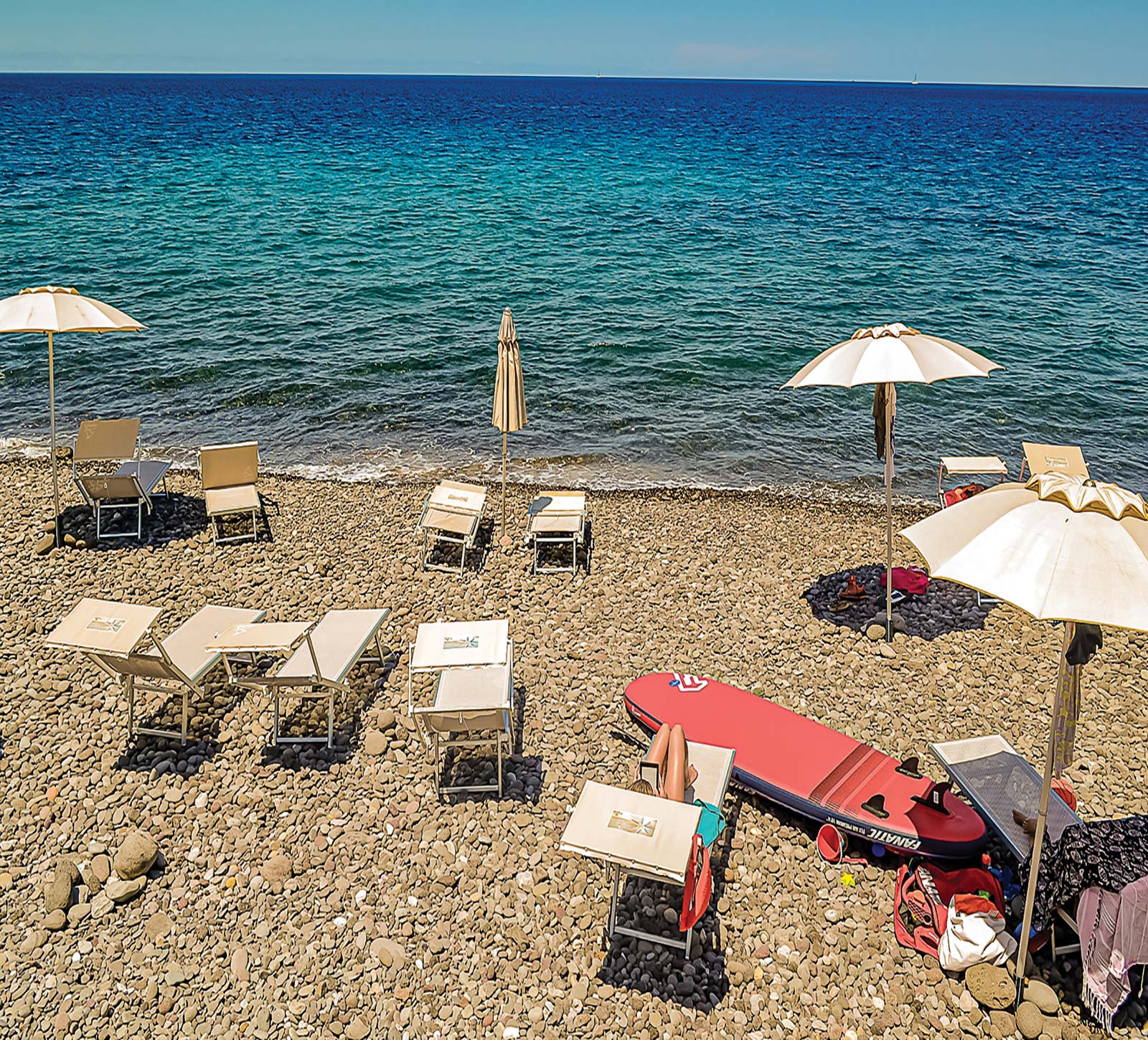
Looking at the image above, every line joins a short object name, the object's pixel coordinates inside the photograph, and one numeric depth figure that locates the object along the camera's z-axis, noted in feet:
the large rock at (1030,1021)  17.06
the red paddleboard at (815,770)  20.59
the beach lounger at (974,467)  38.19
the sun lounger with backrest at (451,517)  34.81
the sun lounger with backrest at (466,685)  22.66
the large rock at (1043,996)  17.46
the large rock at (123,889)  19.89
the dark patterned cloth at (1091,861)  16.85
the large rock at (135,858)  20.35
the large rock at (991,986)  17.65
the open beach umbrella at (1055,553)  14.02
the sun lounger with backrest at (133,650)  24.30
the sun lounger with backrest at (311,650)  24.52
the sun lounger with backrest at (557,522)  34.42
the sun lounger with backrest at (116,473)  35.96
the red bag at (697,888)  18.42
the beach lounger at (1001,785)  19.69
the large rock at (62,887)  19.61
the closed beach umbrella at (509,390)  34.35
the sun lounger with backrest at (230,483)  36.09
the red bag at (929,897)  18.90
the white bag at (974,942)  18.15
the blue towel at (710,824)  19.76
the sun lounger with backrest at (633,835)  17.49
